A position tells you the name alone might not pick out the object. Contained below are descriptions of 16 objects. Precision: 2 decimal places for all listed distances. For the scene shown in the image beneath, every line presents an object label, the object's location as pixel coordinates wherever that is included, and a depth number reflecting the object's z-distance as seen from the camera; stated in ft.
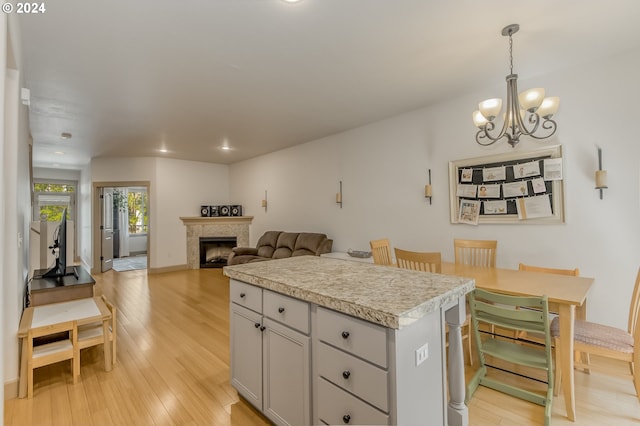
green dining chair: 6.21
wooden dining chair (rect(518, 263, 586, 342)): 8.63
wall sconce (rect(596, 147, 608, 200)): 9.05
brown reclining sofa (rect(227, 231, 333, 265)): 17.19
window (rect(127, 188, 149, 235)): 32.99
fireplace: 24.29
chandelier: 7.55
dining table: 6.39
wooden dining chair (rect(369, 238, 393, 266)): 11.14
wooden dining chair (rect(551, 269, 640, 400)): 6.56
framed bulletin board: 10.11
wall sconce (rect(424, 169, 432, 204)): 12.96
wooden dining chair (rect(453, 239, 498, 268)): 10.44
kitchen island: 4.25
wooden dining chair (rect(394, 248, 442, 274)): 8.48
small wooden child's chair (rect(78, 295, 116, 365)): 8.45
